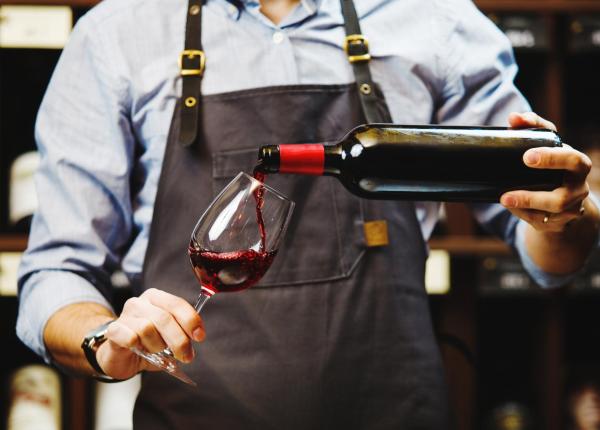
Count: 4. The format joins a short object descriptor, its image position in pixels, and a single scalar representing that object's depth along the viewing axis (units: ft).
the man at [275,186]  5.40
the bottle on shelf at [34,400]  8.22
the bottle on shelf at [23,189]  8.08
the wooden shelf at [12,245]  7.80
